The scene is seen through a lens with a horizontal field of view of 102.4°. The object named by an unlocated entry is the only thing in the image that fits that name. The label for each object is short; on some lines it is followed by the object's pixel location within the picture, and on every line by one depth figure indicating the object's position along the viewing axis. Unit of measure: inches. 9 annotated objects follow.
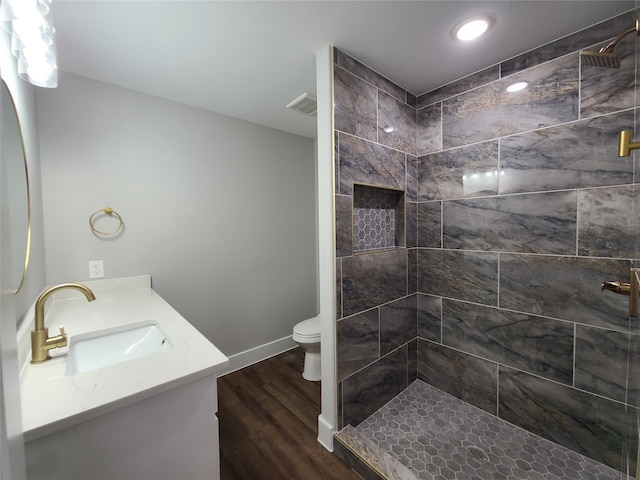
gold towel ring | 68.1
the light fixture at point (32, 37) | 35.7
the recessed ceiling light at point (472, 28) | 50.4
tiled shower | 52.3
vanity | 27.8
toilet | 82.1
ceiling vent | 77.5
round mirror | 37.1
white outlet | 68.2
